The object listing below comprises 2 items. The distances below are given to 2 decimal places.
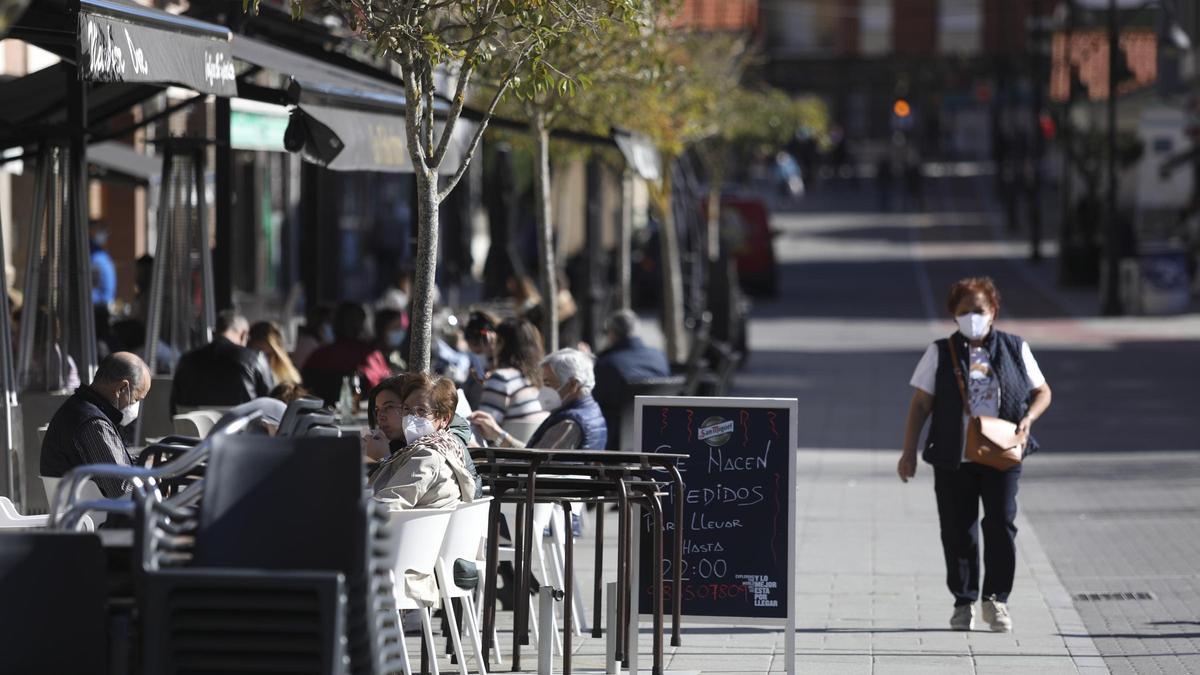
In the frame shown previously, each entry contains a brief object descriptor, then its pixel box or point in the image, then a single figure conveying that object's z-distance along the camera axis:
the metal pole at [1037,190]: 86.25
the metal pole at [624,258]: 42.22
